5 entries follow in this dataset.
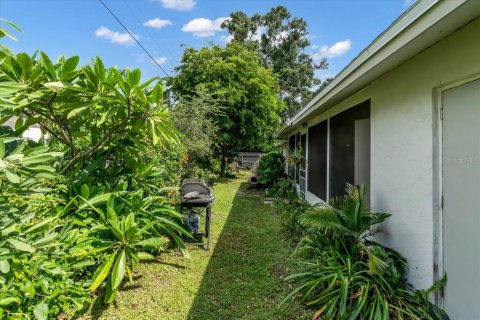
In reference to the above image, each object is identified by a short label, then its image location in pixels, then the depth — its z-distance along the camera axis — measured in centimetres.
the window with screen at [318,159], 639
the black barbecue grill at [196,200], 467
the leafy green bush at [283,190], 981
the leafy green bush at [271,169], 1200
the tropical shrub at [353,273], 252
